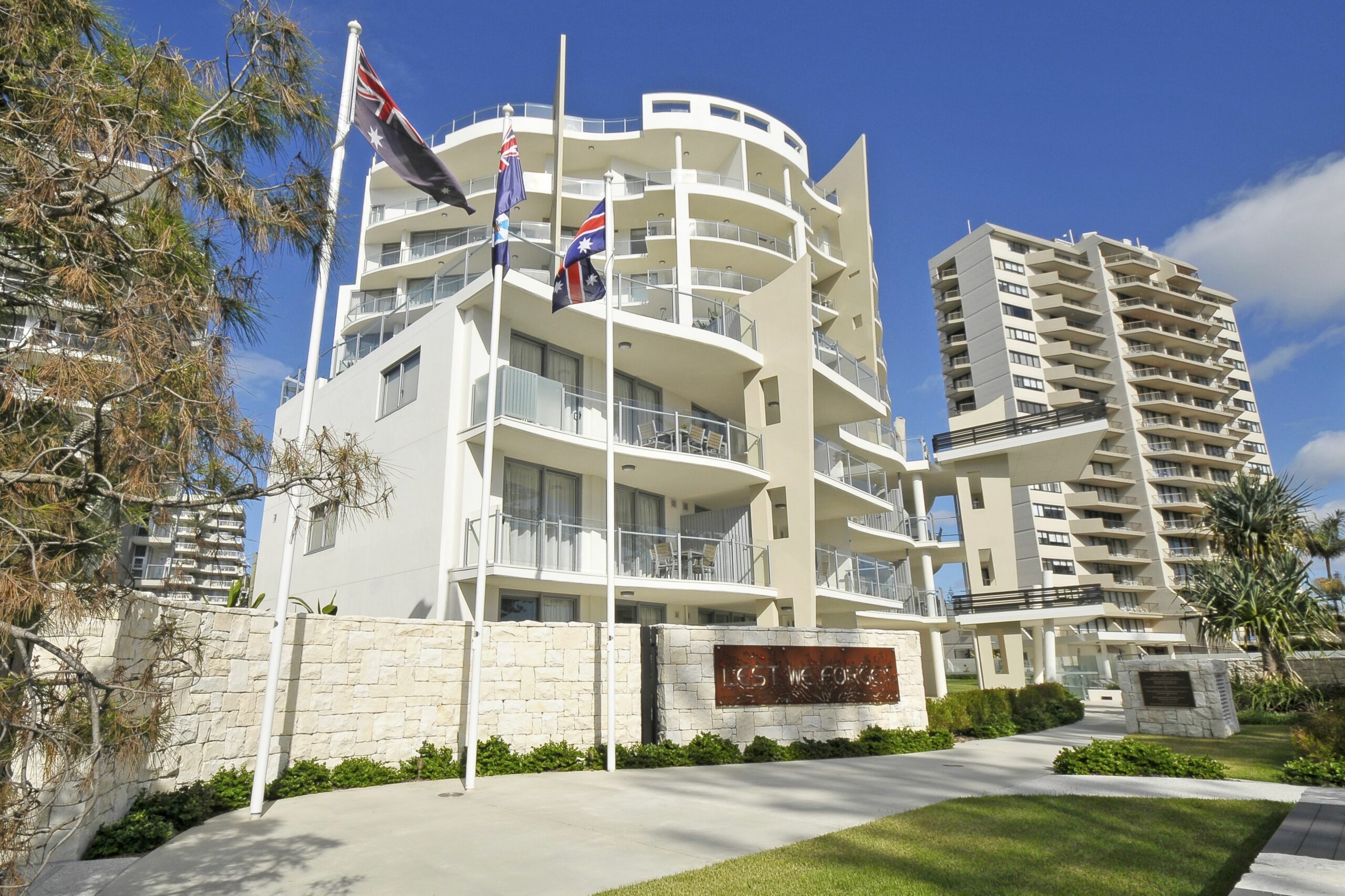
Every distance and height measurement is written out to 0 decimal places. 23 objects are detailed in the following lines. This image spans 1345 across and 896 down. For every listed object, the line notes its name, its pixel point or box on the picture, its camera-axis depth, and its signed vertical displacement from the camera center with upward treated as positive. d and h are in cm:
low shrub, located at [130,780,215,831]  855 -148
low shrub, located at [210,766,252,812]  973 -147
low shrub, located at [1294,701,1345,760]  1184 -129
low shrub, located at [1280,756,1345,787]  1059 -162
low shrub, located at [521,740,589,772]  1324 -157
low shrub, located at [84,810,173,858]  742 -159
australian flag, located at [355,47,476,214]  1094 +744
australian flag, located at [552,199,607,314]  1502 +761
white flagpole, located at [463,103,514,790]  1158 +168
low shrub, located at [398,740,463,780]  1241 -153
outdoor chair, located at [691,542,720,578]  1949 +255
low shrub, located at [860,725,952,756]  1658 -173
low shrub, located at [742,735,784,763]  1499 -170
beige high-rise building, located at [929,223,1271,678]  6419 +2464
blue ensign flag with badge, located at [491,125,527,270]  1385 +848
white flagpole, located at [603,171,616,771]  1341 +271
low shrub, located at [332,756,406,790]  1155 -157
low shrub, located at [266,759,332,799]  1074 -155
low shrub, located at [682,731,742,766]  1444 -161
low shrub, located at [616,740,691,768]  1393 -163
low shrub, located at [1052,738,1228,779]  1194 -162
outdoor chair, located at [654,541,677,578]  1903 +256
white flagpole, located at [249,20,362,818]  941 +242
